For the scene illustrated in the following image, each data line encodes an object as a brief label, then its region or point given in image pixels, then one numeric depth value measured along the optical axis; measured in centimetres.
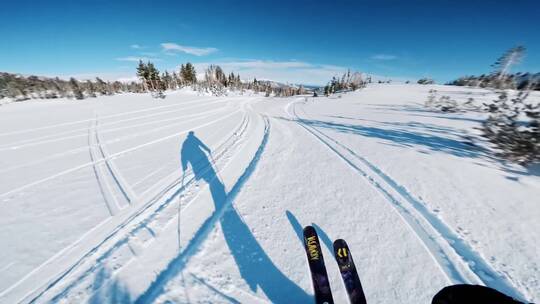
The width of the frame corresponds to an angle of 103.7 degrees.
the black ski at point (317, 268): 287
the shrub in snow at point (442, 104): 2030
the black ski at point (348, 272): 287
